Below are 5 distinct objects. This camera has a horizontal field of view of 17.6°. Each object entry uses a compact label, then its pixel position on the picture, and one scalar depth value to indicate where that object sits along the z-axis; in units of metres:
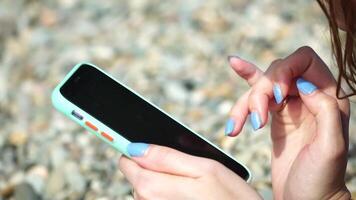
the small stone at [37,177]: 4.31
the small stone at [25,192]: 4.01
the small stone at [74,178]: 4.15
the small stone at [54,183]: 4.21
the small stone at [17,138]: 5.20
